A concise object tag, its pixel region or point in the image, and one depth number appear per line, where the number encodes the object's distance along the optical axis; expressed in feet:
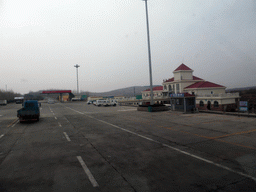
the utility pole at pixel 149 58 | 93.87
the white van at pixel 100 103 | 162.93
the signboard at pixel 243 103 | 66.50
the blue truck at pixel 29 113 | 63.36
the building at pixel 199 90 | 161.70
